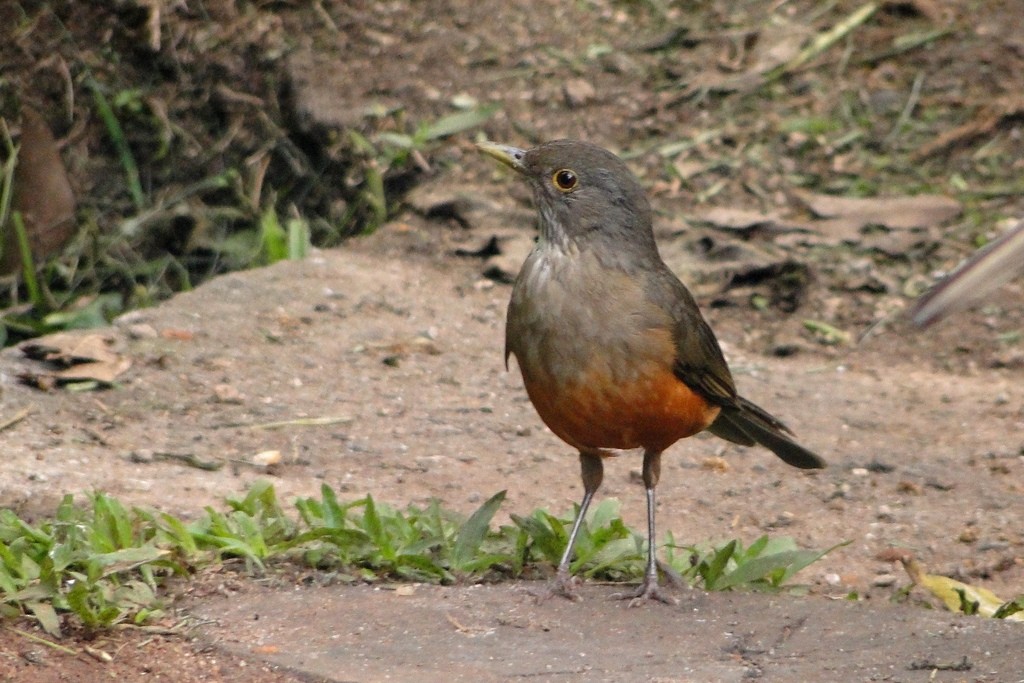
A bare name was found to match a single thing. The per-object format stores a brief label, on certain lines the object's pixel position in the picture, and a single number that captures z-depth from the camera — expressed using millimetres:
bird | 9570
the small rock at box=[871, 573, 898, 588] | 11250
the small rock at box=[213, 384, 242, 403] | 13437
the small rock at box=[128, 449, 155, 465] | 11805
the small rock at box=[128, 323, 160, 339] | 14398
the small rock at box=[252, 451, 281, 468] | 12102
